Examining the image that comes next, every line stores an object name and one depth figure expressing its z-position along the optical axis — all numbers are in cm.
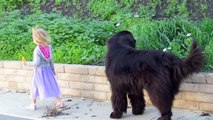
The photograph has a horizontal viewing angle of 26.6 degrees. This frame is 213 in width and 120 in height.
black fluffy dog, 579
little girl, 700
